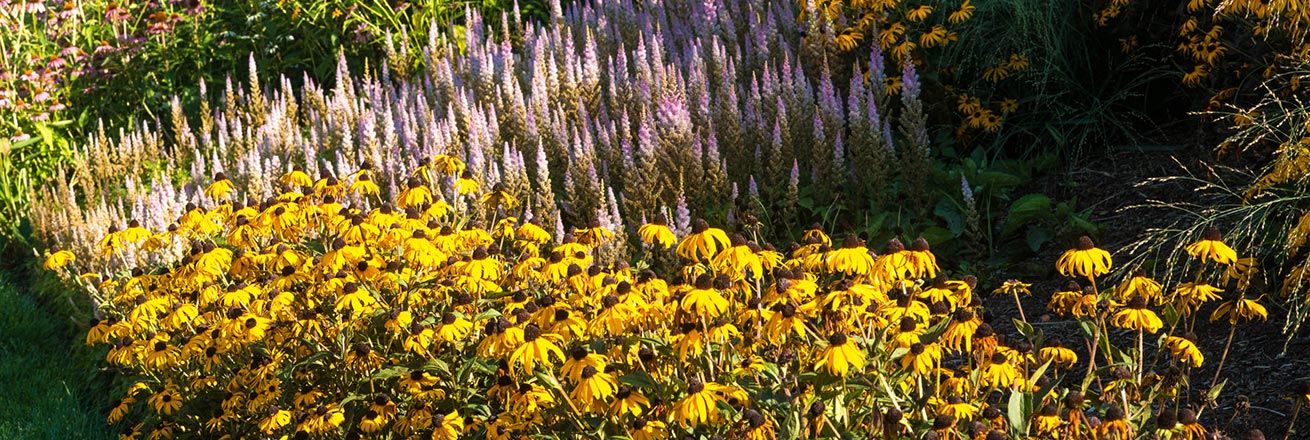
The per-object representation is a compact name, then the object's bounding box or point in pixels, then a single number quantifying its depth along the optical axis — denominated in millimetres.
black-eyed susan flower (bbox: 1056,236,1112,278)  2613
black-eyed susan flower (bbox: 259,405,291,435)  3369
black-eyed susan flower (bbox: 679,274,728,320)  2592
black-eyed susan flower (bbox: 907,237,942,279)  2668
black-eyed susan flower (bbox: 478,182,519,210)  3992
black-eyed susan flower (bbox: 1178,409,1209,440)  2363
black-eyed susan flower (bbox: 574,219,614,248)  3488
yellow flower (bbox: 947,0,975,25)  5268
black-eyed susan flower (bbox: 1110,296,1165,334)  2578
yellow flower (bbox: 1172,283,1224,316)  2688
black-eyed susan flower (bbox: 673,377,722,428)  2447
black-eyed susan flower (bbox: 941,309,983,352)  2562
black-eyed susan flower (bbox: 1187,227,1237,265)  2705
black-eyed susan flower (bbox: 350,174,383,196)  3971
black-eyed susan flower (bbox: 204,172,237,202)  4200
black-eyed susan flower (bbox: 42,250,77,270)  4184
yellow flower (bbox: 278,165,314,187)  4203
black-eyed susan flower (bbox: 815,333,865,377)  2408
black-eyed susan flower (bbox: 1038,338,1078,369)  2656
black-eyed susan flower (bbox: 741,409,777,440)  2387
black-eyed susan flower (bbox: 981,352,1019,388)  2543
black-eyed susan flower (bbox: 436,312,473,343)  3050
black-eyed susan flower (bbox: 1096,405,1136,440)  2303
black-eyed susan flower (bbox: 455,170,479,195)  4113
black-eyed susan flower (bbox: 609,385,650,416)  2609
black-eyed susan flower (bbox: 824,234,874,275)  2688
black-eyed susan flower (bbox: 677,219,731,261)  2947
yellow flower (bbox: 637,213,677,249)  3012
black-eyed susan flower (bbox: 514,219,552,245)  3594
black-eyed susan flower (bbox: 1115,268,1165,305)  2676
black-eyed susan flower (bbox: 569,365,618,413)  2531
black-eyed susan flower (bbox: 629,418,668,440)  2578
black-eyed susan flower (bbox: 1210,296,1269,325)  2680
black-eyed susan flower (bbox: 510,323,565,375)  2558
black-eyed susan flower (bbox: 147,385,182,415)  3772
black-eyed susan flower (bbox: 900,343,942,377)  2439
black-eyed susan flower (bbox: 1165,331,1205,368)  2572
